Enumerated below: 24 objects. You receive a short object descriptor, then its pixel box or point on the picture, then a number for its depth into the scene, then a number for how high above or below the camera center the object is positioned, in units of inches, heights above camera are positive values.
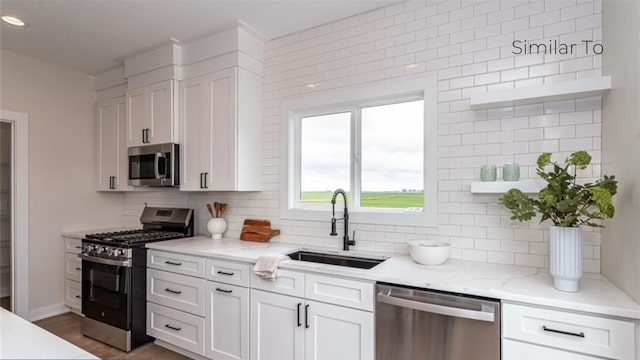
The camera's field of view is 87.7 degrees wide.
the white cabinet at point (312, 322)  74.9 -35.4
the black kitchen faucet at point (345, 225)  99.1 -14.1
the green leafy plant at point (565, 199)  55.8 -3.7
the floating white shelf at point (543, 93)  67.8 +18.5
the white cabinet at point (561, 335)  53.1 -26.4
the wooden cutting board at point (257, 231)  116.1 -18.8
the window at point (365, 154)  95.1 +7.7
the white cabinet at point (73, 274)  139.3 -41.2
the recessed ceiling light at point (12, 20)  103.4 +49.8
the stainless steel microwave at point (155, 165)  124.0 +4.9
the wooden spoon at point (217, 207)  128.6 -11.4
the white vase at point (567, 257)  59.1 -14.3
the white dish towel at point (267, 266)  86.0 -23.1
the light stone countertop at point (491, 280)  55.4 -20.9
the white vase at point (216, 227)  124.9 -18.6
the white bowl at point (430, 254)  79.3 -18.1
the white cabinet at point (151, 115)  124.8 +24.7
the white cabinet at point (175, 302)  101.4 -39.7
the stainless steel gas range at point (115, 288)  109.7 -37.6
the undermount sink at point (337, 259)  94.7 -24.4
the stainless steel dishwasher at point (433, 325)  61.4 -29.1
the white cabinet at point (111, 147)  147.0 +14.0
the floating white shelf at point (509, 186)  74.3 -1.8
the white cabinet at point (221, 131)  112.8 +16.3
